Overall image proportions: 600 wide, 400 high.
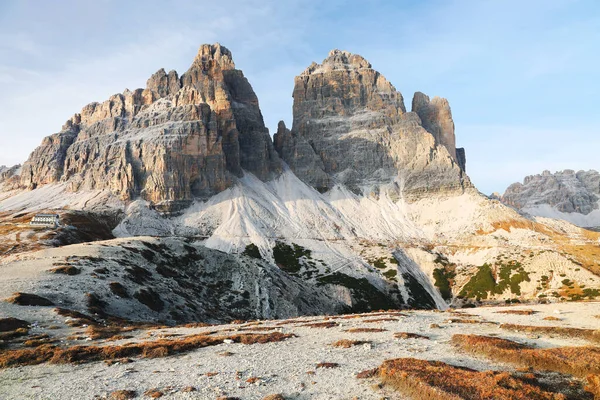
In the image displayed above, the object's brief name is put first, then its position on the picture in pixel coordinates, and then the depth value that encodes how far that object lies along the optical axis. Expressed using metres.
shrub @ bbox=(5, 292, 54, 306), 47.00
